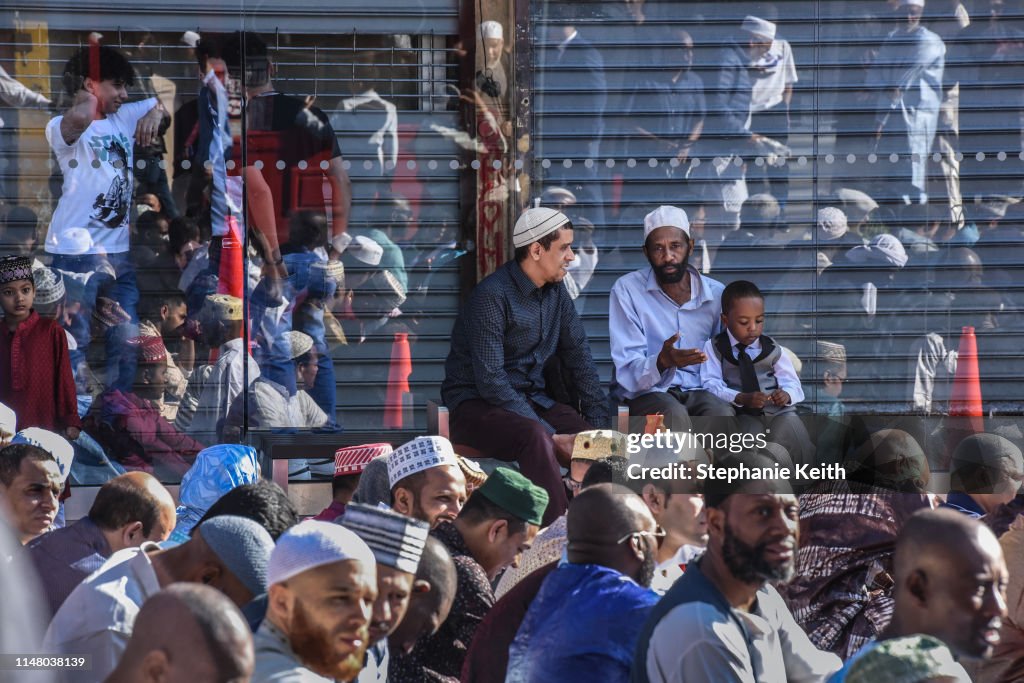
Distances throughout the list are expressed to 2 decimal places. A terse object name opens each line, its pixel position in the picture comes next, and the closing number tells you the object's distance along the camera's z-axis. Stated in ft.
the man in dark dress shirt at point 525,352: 46.34
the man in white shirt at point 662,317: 48.75
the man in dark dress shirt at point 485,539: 30.35
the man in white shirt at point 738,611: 23.61
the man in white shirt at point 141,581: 24.93
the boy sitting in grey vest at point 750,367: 48.32
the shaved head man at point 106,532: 30.01
